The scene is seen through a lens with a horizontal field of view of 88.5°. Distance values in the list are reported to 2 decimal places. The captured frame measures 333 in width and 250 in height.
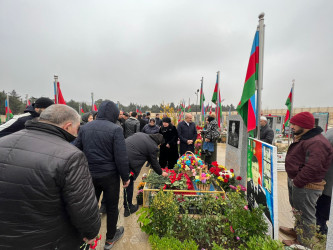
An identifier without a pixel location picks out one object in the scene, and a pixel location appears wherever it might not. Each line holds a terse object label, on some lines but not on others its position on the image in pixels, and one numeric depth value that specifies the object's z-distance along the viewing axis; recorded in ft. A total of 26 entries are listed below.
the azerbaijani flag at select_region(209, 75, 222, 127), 22.02
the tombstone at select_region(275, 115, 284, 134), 43.81
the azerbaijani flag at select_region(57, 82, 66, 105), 18.63
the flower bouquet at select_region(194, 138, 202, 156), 20.43
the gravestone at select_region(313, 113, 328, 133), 19.67
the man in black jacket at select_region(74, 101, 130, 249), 7.82
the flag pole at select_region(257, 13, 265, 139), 8.37
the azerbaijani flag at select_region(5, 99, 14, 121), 40.15
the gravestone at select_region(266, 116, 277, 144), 32.30
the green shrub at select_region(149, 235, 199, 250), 5.90
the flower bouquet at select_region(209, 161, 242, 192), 11.55
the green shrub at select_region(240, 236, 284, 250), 5.19
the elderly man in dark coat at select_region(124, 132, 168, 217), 10.48
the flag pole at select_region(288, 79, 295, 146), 26.92
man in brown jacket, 7.11
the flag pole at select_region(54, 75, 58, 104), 17.67
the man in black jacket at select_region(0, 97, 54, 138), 8.09
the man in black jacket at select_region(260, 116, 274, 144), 14.44
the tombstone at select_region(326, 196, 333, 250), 3.45
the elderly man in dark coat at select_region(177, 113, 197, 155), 18.60
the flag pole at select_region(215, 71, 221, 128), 22.12
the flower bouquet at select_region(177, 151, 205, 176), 12.78
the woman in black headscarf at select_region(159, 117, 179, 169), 18.43
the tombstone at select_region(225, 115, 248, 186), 11.64
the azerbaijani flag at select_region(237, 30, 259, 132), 8.95
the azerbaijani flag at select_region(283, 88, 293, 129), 27.84
